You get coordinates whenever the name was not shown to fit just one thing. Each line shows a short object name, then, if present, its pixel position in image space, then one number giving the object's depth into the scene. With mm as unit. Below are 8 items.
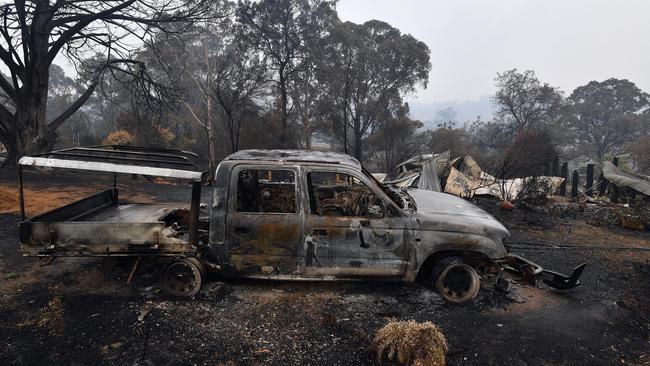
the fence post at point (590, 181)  16422
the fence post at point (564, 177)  16891
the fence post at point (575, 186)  15438
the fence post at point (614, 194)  13667
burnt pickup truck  4039
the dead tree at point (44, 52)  12734
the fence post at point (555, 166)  19091
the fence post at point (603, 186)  15520
